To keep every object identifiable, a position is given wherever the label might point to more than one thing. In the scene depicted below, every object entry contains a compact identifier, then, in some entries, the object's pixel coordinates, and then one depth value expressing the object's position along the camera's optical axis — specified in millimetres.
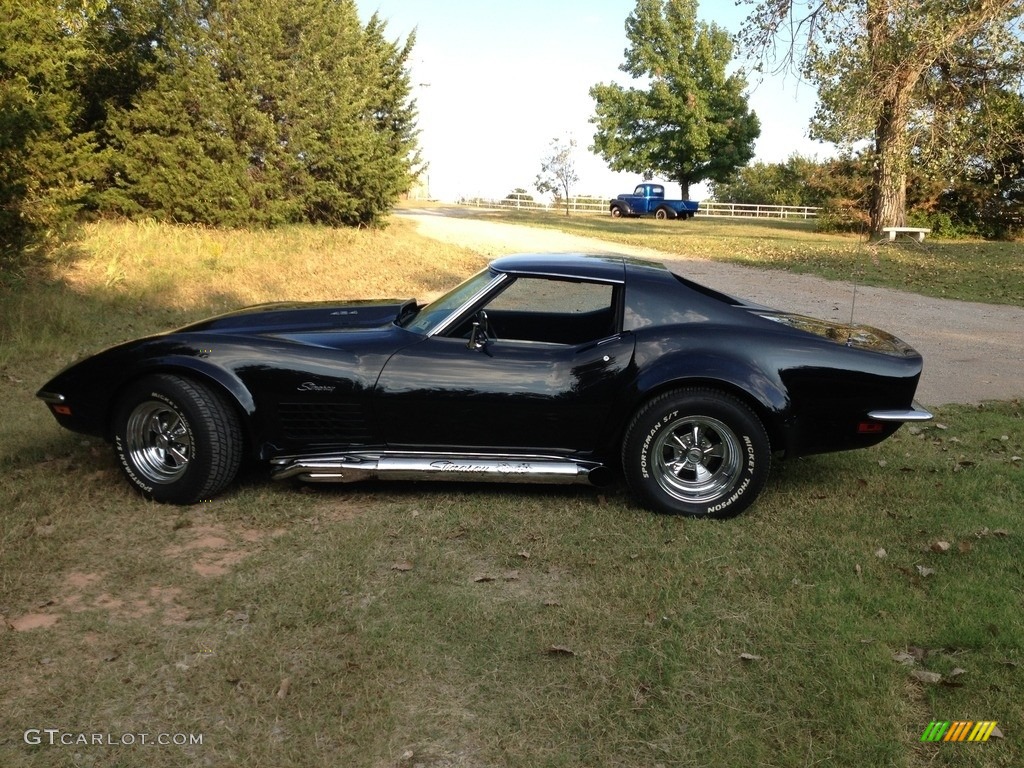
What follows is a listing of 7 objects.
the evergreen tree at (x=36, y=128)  11758
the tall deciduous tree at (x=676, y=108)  54438
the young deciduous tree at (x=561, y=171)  58562
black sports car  4613
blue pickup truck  49219
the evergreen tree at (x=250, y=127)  16969
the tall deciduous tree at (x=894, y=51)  11055
